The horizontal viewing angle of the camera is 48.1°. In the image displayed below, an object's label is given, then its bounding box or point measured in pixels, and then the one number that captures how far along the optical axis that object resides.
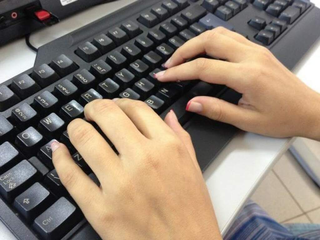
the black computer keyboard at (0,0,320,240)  0.32
